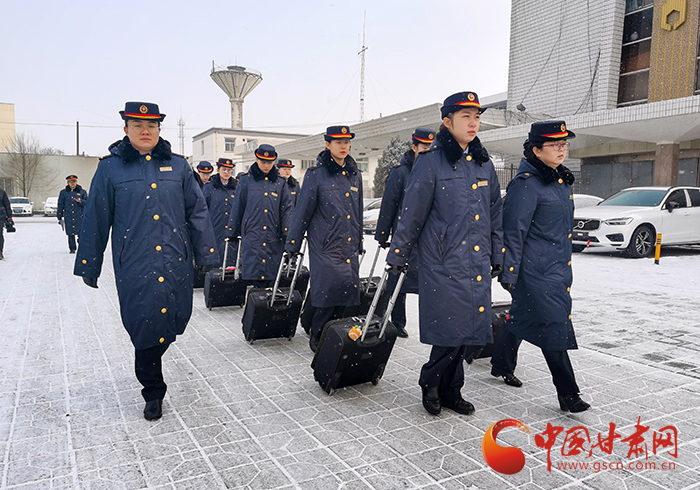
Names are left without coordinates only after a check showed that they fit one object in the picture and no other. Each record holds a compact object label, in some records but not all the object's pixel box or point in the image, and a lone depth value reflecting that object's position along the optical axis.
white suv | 12.27
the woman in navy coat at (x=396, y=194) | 5.40
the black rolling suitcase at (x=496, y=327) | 4.69
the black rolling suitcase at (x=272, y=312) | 5.38
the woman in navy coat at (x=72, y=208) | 13.44
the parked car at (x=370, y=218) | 20.91
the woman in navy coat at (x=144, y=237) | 3.51
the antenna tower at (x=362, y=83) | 53.00
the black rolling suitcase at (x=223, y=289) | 7.13
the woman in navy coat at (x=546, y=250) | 3.65
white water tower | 76.25
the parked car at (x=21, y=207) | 35.78
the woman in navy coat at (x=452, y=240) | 3.47
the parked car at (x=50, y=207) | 36.46
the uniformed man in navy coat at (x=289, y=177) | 6.80
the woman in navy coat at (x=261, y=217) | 6.41
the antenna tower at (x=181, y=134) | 84.75
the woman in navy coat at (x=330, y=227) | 5.02
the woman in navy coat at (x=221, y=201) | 8.59
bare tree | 43.97
